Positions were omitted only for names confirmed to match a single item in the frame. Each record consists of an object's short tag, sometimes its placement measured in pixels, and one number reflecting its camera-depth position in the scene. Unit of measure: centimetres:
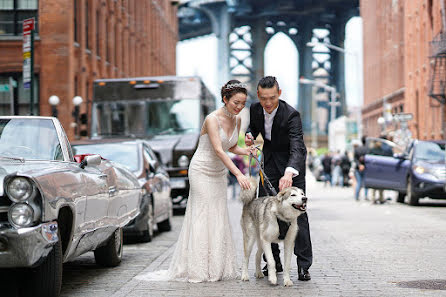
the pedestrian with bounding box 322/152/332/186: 4438
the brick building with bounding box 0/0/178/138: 3297
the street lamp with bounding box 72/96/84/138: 3073
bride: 837
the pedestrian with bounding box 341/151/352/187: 4112
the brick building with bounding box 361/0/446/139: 4641
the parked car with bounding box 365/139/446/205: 2197
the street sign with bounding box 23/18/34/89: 2048
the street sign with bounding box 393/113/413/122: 3547
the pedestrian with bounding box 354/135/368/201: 2591
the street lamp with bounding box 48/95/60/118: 2992
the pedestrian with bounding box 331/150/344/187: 4591
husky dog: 777
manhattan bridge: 10275
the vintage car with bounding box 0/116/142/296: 637
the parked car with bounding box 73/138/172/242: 1322
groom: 832
